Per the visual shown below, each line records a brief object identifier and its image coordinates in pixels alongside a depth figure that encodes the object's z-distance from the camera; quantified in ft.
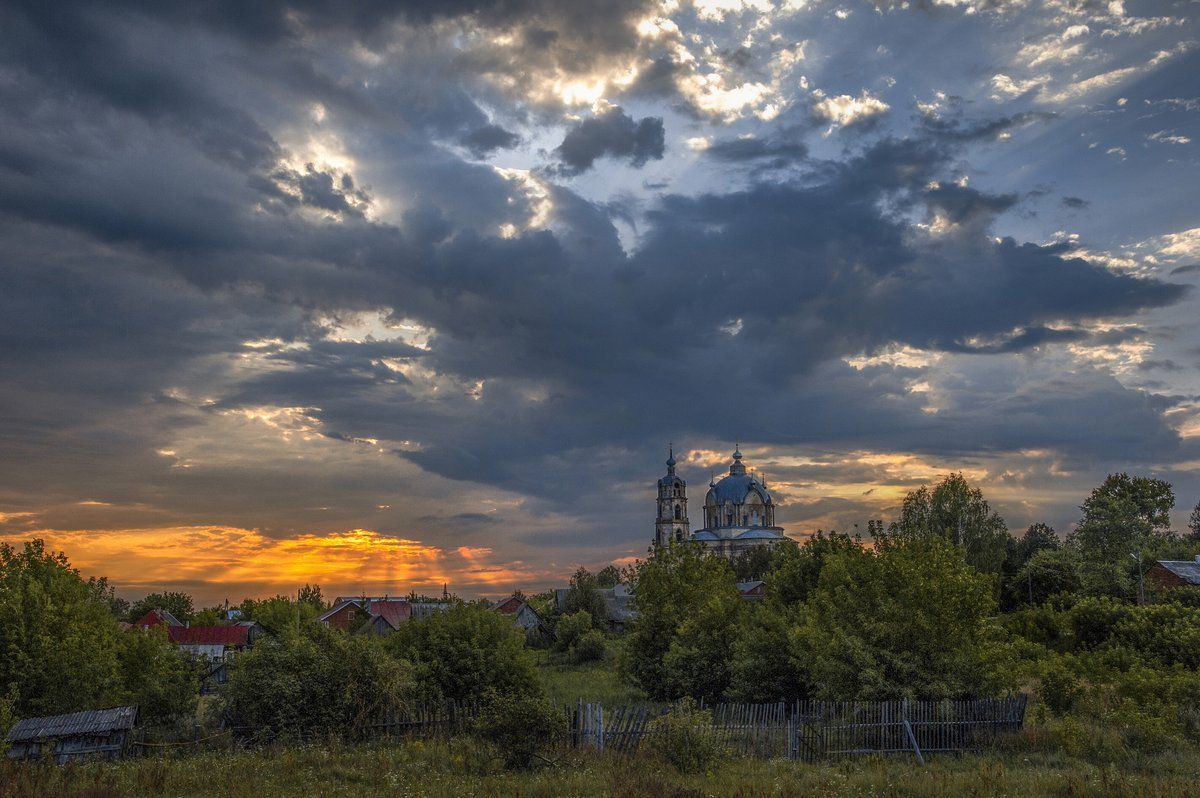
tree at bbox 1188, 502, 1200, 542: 334.24
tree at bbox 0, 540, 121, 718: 103.65
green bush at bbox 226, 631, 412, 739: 99.14
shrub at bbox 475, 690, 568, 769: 79.05
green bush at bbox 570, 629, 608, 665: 240.53
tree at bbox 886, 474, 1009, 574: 249.34
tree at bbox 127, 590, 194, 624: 375.74
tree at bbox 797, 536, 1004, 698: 98.78
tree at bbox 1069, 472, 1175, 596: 206.80
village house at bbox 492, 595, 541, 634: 291.58
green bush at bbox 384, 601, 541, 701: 114.52
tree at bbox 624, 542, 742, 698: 130.93
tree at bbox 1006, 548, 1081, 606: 224.53
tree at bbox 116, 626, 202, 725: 110.42
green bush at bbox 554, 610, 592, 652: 257.55
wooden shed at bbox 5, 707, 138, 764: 89.45
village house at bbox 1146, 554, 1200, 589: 192.65
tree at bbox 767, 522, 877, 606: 153.48
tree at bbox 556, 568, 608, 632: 300.81
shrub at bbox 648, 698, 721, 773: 77.71
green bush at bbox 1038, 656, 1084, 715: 106.52
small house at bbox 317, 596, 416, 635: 269.23
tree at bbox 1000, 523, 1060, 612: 234.17
